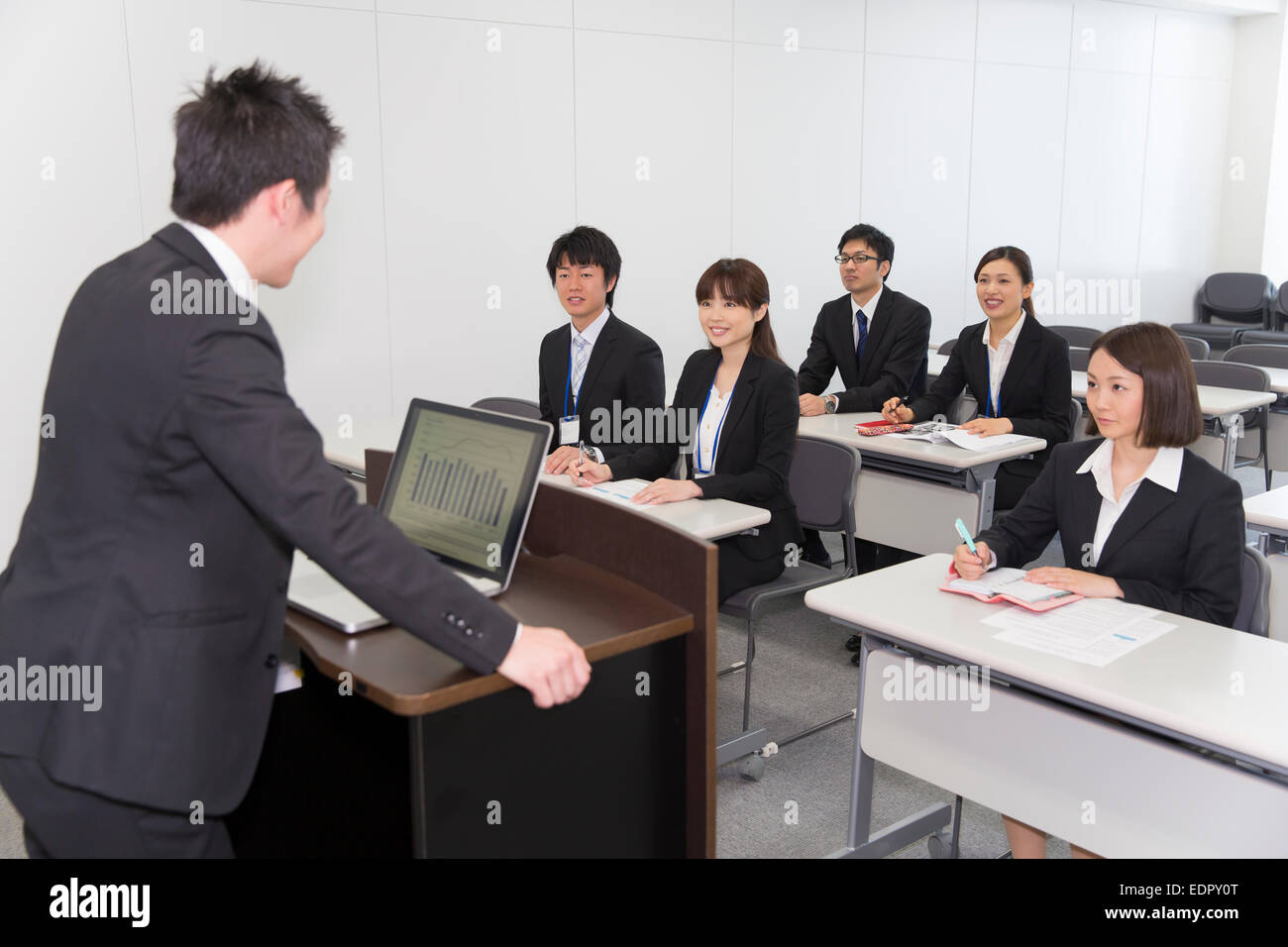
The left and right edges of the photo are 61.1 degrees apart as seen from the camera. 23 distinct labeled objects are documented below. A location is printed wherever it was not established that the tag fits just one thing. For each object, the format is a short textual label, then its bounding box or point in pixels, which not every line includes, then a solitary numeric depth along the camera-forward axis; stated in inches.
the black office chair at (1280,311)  359.9
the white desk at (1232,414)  182.2
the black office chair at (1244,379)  201.6
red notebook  162.2
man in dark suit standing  49.4
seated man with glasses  186.5
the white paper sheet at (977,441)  151.6
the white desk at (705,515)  111.8
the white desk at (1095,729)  69.7
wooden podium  57.2
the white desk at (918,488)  149.4
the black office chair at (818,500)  125.4
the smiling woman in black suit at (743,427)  126.0
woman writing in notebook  89.8
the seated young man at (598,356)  143.7
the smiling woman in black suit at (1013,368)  162.9
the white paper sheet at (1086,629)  79.0
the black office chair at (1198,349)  238.2
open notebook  87.6
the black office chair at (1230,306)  368.5
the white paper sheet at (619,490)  122.0
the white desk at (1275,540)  114.0
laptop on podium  65.4
